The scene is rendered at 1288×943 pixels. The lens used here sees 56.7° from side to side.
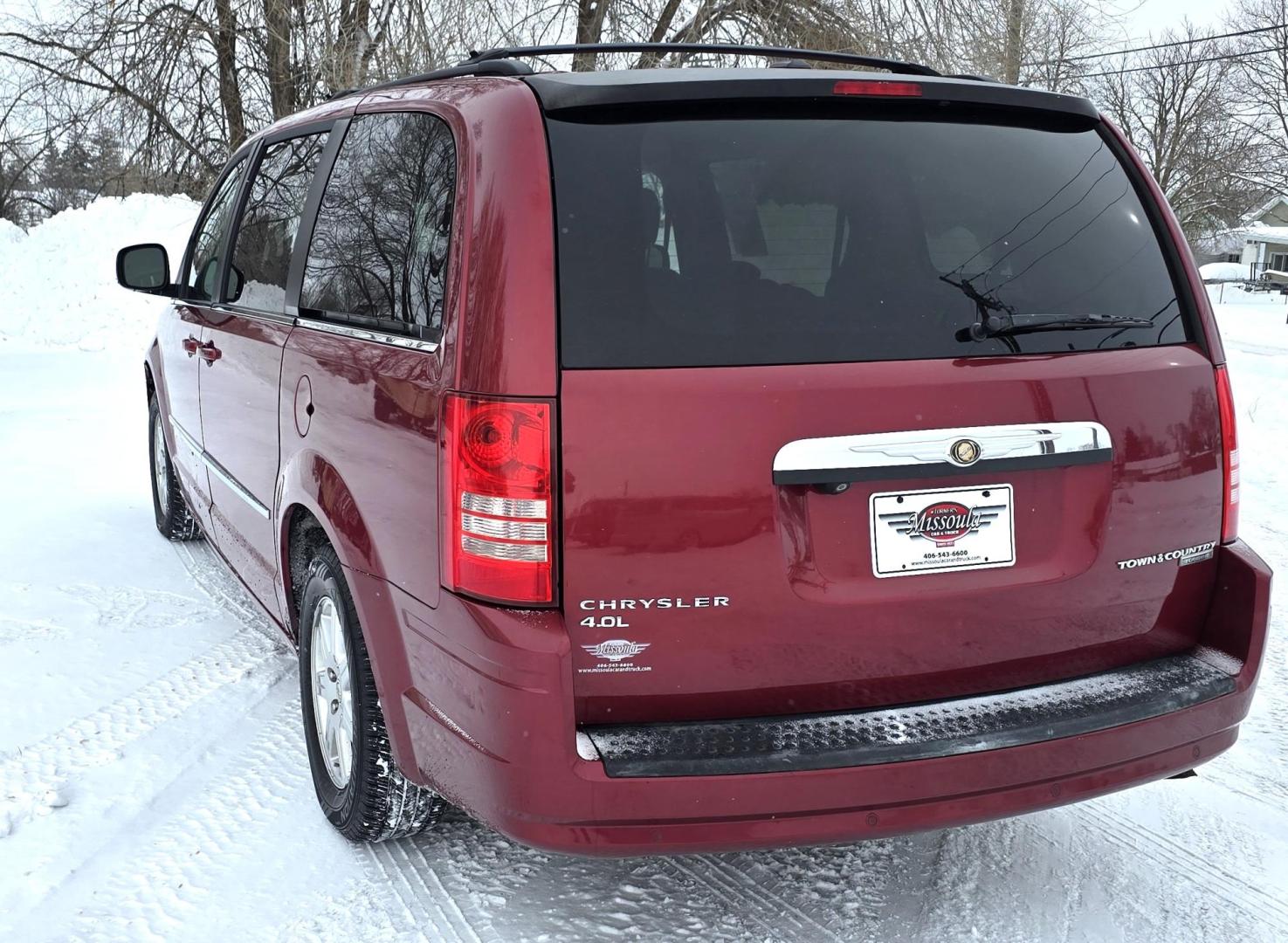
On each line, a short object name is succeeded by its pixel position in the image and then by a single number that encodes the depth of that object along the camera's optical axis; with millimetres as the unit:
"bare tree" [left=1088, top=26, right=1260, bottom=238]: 51625
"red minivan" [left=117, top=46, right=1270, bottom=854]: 2230
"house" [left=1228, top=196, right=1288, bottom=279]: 74500
